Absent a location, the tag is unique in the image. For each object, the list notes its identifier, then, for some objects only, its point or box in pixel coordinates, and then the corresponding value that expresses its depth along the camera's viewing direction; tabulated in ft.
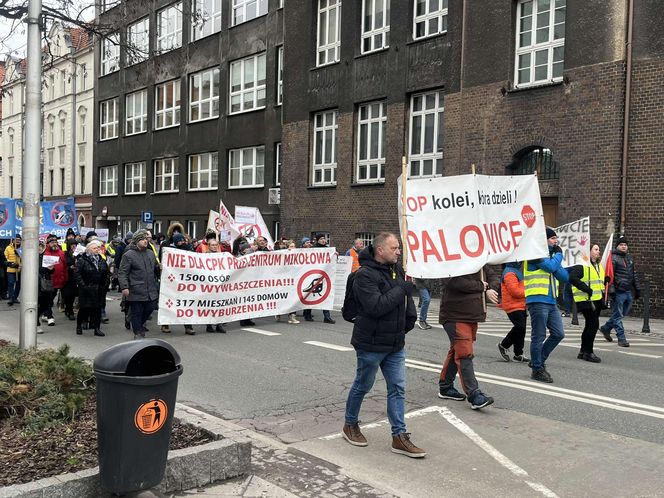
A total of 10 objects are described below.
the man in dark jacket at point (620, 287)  37.22
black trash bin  12.41
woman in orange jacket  29.17
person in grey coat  35.76
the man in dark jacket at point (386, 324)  16.85
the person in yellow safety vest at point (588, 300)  29.50
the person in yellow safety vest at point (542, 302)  24.99
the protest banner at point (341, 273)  47.88
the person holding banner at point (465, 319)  21.20
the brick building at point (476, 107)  50.78
